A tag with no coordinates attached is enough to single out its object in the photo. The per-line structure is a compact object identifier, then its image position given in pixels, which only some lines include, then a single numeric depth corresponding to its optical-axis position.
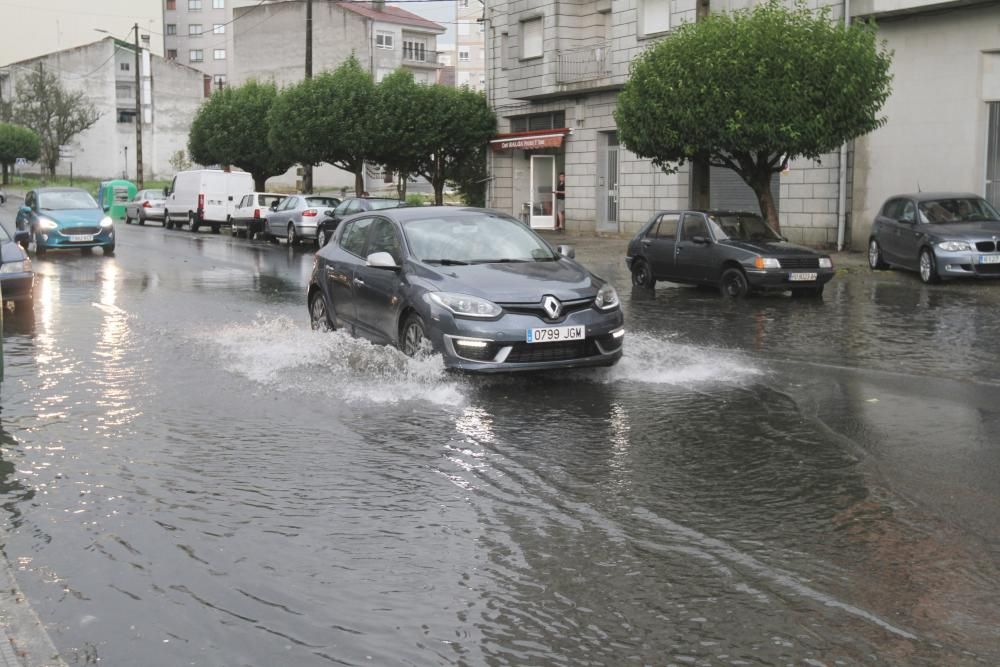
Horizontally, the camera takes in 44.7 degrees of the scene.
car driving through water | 9.44
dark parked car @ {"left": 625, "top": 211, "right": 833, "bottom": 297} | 17.70
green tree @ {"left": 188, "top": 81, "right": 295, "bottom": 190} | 54.88
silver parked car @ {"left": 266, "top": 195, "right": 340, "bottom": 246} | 34.00
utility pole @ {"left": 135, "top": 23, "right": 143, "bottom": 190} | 59.66
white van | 42.22
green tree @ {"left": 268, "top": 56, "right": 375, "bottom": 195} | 42.69
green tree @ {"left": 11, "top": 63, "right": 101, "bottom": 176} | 86.81
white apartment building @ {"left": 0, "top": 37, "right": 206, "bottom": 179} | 91.94
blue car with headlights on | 27.36
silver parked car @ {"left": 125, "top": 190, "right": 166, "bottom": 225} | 48.06
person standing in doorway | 40.11
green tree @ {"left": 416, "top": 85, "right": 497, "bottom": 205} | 41.94
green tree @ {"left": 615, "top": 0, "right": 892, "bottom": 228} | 22.86
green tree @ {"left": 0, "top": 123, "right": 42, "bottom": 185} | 87.00
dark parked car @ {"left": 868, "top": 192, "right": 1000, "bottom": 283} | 19.56
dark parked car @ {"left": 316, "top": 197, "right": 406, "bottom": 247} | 32.53
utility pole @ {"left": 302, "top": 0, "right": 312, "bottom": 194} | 42.03
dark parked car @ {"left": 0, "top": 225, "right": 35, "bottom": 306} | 15.27
